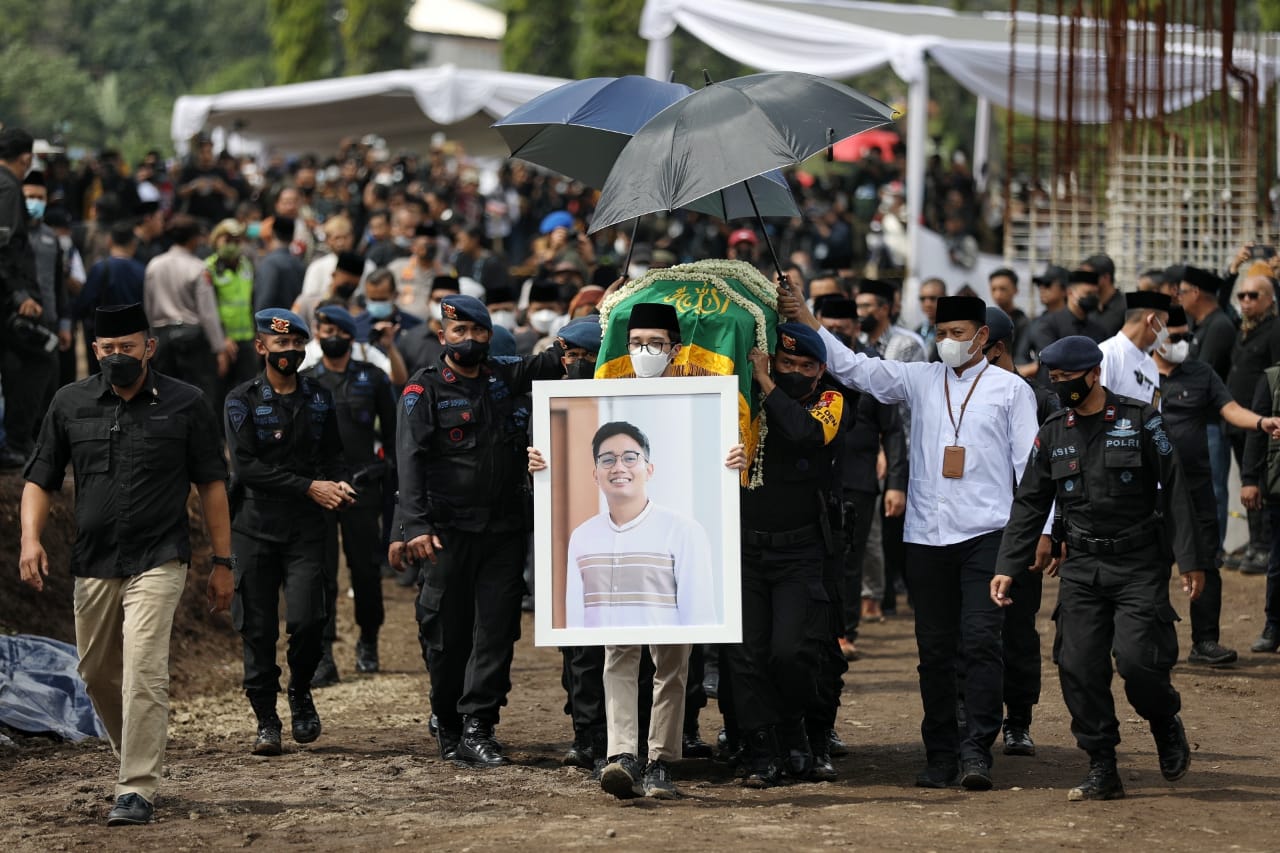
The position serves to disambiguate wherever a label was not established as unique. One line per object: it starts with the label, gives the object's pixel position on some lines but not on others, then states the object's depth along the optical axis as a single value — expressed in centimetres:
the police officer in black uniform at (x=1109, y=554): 1562
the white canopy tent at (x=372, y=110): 5269
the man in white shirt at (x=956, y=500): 1650
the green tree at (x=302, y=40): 11531
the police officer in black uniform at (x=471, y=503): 1752
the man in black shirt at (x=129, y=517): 1557
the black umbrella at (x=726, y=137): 1516
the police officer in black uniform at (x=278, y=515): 1877
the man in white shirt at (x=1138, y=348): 2170
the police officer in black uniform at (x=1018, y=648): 1783
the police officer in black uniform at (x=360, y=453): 2305
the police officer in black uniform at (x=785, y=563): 1600
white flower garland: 1588
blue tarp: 1934
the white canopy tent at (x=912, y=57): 3719
